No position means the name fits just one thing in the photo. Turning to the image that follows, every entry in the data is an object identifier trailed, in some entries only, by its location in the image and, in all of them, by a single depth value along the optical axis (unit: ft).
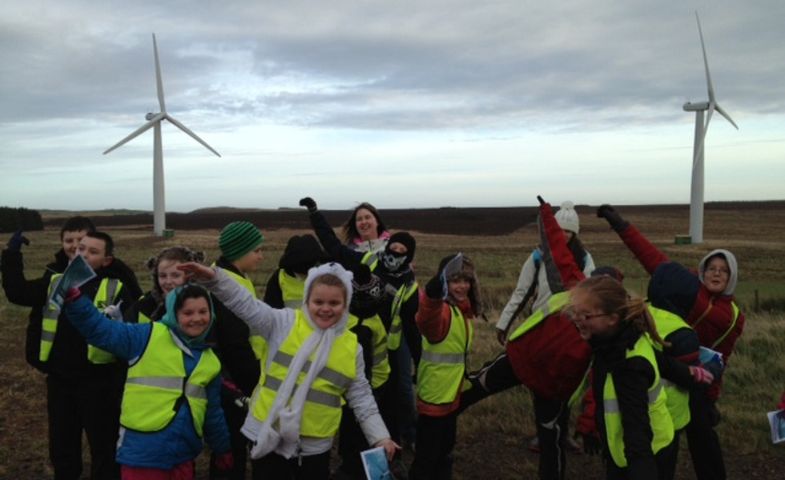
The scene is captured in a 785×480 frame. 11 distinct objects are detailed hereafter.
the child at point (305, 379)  10.27
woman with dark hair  17.30
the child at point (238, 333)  12.94
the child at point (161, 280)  12.91
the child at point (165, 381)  10.63
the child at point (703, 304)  13.01
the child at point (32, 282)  12.79
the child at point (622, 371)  9.45
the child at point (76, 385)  13.12
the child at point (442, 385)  13.93
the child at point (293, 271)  14.06
